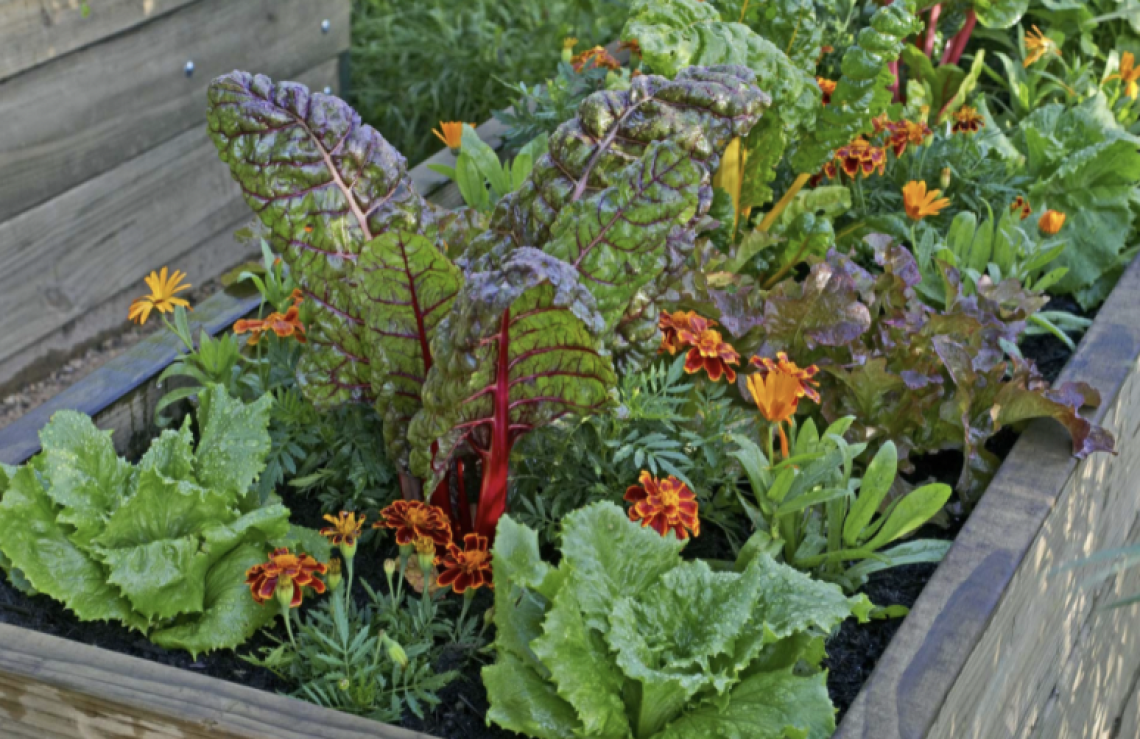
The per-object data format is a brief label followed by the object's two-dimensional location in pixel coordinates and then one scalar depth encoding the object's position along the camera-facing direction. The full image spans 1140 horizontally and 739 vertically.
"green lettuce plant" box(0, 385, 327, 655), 1.37
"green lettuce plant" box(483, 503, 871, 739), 1.21
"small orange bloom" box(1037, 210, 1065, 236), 2.05
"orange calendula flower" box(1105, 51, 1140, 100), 2.69
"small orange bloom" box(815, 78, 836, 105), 2.20
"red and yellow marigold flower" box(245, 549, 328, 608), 1.29
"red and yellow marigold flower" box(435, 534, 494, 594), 1.38
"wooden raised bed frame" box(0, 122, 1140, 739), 1.21
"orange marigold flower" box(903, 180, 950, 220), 1.98
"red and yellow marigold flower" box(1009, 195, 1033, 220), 2.25
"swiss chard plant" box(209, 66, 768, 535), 1.33
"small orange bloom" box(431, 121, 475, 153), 2.22
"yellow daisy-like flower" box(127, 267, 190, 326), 1.62
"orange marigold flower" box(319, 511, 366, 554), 1.33
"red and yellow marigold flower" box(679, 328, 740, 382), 1.58
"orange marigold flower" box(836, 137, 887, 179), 2.10
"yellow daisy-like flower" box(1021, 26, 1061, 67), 2.80
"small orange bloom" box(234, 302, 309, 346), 1.66
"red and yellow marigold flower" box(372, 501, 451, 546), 1.39
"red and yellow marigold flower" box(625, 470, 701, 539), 1.38
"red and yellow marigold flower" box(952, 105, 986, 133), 2.35
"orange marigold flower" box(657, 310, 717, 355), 1.63
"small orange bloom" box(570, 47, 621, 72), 2.46
